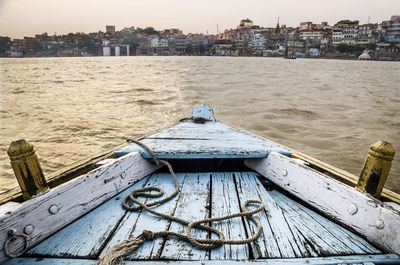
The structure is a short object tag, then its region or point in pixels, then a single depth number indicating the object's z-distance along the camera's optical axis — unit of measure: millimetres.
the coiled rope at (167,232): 1554
